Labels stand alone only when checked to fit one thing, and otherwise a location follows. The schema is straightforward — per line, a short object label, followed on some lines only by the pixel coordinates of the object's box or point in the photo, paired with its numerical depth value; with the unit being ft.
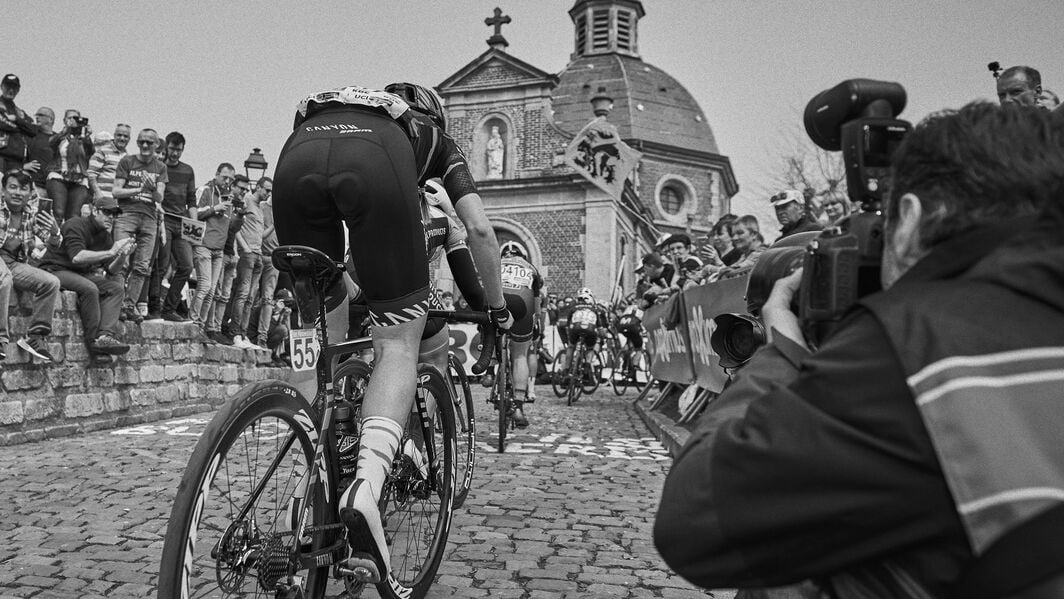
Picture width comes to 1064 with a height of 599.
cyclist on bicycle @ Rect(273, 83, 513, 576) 8.24
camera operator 3.26
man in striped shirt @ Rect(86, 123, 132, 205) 33.55
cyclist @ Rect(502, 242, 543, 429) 27.14
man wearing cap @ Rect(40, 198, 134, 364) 28.76
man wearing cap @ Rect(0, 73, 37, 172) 34.55
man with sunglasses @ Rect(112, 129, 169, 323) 32.42
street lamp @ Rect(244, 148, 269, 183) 55.52
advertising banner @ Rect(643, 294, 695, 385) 32.48
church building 109.70
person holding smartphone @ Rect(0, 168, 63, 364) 26.05
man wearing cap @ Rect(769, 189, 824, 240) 26.32
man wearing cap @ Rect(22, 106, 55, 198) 34.99
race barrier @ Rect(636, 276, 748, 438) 25.31
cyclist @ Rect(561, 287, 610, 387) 48.73
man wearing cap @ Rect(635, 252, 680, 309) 43.65
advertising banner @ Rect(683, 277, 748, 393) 24.09
